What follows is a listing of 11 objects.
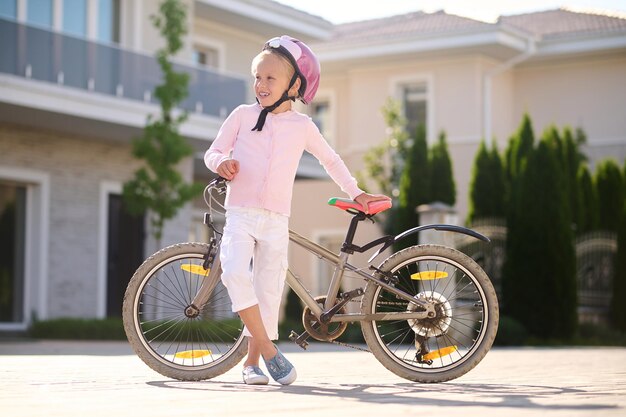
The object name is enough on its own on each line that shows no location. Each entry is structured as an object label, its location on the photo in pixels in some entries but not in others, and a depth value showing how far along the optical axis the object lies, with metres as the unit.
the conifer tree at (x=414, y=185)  20.69
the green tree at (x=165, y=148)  19.59
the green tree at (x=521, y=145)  22.33
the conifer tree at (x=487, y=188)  23.22
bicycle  6.59
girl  6.28
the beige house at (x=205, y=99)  19.70
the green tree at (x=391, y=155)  27.12
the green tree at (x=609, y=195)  24.03
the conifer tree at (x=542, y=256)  19.23
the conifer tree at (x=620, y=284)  20.95
